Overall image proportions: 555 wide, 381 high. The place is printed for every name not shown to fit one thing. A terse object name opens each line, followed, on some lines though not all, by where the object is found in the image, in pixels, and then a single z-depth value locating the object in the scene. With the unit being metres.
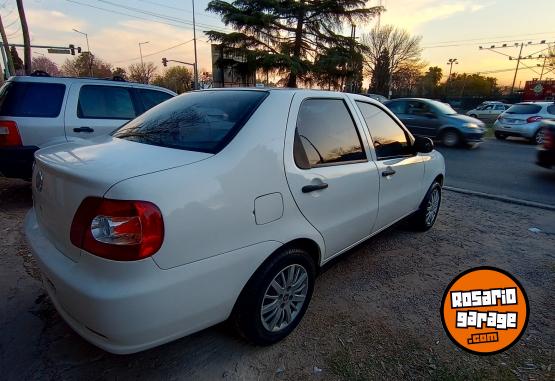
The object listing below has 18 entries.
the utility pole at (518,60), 47.18
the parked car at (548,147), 7.35
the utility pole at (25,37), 16.88
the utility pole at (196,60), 36.39
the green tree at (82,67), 64.00
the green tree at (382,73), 50.81
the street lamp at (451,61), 65.31
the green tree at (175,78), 70.38
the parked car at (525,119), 12.76
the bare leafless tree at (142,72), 66.26
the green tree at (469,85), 62.40
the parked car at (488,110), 28.23
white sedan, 1.54
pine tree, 27.41
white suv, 4.42
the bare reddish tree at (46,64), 60.43
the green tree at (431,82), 56.38
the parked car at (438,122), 11.38
